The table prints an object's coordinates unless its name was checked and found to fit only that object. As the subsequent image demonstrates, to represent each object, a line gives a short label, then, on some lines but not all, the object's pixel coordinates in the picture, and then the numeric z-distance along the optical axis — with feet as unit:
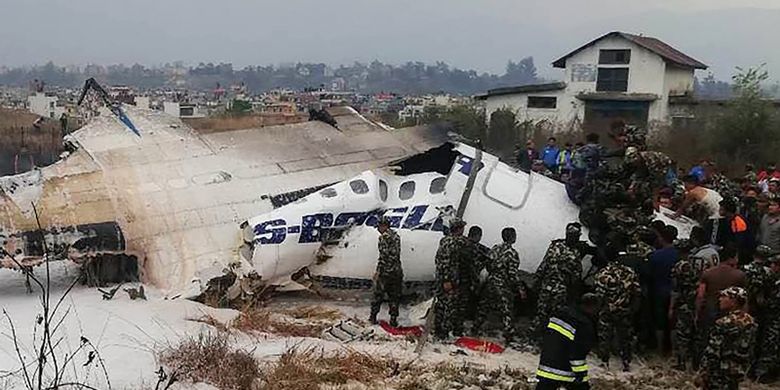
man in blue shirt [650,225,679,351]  27.09
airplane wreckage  32.42
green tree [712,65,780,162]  83.92
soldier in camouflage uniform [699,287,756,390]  21.77
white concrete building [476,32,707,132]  115.44
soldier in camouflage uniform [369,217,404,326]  30.07
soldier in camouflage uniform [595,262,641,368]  25.82
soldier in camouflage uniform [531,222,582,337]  26.94
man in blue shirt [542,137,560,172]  52.07
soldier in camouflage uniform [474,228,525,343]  28.48
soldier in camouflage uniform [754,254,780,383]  25.29
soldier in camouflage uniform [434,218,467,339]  28.55
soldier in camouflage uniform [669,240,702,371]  25.90
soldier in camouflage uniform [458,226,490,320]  29.04
